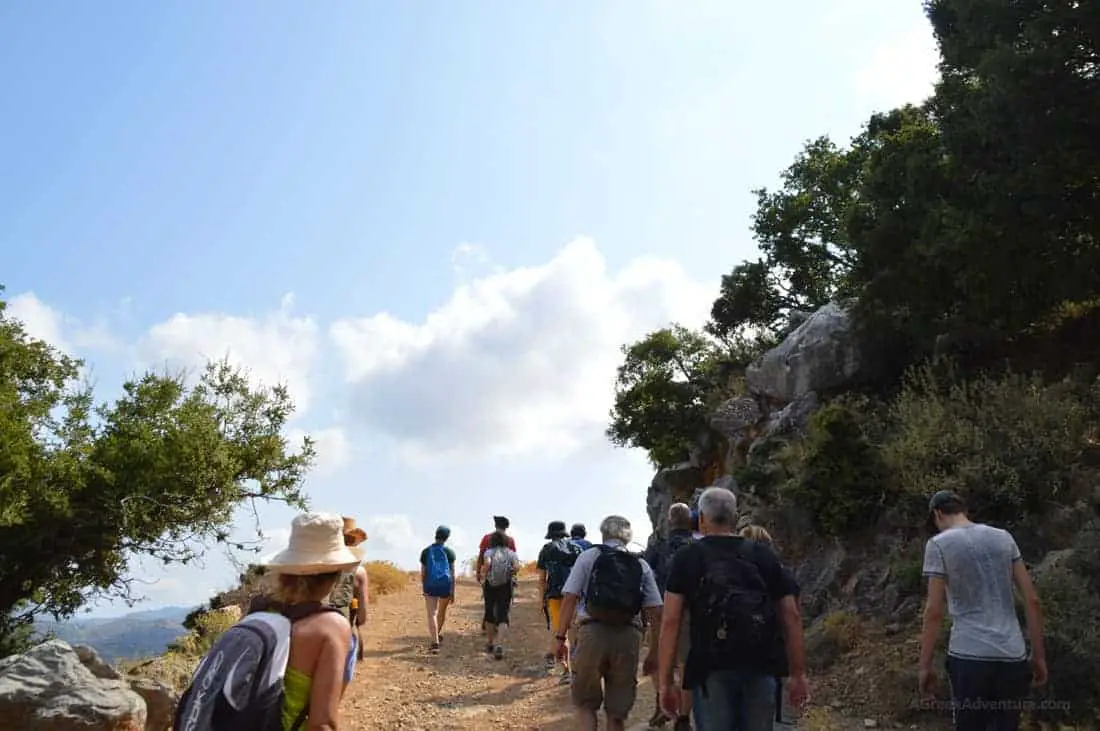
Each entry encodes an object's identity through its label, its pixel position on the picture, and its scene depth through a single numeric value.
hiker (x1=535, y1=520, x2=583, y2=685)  10.48
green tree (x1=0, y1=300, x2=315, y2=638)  14.88
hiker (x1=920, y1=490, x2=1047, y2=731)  5.14
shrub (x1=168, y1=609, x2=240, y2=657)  13.95
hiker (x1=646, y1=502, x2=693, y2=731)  7.48
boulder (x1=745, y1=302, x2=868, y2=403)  18.08
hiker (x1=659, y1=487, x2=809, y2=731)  4.53
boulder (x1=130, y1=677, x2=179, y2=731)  9.06
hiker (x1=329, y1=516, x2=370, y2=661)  7.84
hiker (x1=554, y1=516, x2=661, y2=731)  6.55
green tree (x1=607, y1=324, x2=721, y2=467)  31.56
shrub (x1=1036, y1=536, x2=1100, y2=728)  7.07
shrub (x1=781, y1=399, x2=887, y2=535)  13.05
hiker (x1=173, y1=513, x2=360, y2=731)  2.91
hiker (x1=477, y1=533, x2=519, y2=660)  12.71
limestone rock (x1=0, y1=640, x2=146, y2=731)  7.77
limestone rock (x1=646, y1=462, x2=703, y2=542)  27.56
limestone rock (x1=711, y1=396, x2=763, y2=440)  21.44
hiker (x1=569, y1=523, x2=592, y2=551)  12.92
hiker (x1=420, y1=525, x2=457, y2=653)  12.84
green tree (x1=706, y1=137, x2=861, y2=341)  31.98
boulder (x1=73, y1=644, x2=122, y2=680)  9.30
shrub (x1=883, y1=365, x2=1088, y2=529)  10.86
